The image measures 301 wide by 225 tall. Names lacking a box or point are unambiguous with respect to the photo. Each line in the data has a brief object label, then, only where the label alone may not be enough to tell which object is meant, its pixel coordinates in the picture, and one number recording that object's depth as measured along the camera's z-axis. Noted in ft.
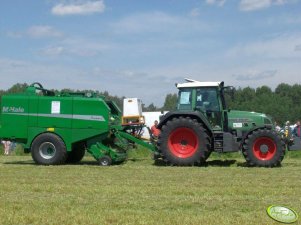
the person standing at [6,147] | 70.89
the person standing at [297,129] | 75.15
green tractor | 45.32
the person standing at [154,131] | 57.71
